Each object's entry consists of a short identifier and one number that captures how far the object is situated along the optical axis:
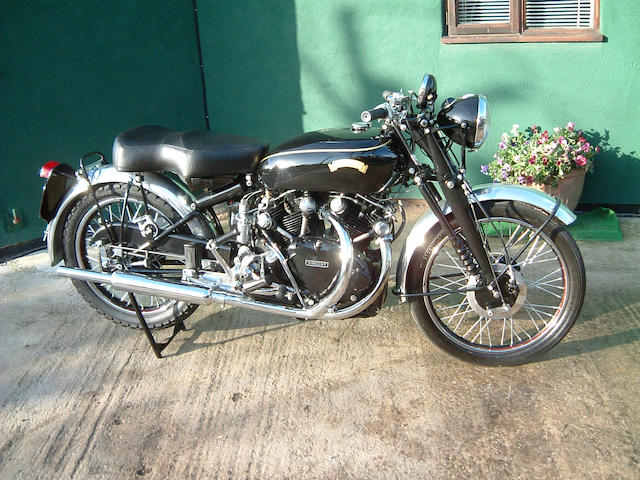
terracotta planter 4.43
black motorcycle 2.63
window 4.50
